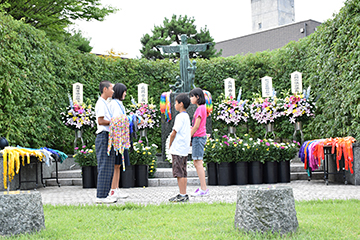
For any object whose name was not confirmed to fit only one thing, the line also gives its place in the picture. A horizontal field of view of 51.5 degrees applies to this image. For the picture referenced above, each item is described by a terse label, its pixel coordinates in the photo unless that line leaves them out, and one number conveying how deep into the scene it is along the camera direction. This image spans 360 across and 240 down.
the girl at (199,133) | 5.27
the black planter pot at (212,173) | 7.11
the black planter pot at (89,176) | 7.21
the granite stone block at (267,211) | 2.75
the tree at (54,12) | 12.31
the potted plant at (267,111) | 10.12
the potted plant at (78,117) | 9.83
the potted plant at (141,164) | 7.14
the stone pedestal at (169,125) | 9.55
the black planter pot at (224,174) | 6.98
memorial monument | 9.57
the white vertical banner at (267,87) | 10.82
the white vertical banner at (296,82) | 10.24
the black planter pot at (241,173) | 7.00
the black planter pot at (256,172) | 7.01
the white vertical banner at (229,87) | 11.10
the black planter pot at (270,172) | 7.08
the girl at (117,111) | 5.02
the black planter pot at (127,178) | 7.04
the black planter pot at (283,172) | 7.23
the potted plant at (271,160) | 7.06
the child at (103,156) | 4.79
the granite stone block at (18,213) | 2.94
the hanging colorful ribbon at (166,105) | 9.52
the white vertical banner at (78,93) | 10.24
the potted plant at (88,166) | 7.14
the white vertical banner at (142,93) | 11.12
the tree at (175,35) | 20.39
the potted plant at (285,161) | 7.18
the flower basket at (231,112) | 10.48
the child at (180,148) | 4.88
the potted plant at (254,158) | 6.97
